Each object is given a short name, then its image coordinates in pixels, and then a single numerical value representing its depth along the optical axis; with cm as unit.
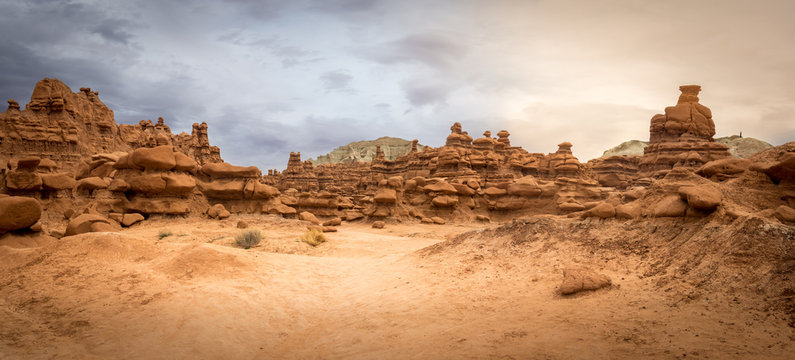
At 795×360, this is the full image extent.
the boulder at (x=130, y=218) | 1442
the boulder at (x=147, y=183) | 1518
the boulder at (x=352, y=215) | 2650
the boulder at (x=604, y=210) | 808
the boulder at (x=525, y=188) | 2766
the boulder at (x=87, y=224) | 1009
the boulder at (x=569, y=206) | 2161
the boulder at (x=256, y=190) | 1903
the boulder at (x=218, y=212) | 1727
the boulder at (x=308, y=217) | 2108
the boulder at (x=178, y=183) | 1566
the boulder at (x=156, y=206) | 1529
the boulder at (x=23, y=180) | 1238
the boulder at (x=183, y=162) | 1630
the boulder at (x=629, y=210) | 762
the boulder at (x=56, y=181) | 1361
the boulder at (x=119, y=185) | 1514
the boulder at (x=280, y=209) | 1935
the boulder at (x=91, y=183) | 1512
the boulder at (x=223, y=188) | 1820
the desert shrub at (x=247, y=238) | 1267
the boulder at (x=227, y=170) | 1866
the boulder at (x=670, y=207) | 671
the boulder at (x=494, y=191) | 2916
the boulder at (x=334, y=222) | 2362
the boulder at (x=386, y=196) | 2517
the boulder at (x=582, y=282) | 559
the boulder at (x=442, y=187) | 2794
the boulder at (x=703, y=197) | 618
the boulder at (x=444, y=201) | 2730
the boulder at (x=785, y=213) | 533
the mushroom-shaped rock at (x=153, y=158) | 1533
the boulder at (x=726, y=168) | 906
